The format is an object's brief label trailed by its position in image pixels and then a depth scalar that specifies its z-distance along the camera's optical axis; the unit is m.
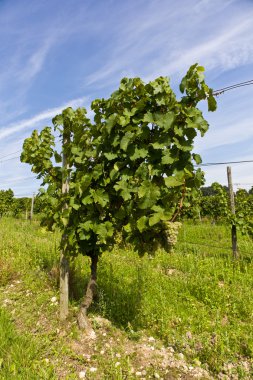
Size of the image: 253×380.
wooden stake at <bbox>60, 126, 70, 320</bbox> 4.21
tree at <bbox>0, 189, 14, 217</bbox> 27.46
